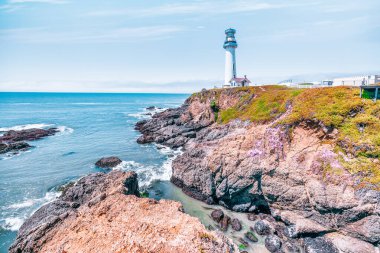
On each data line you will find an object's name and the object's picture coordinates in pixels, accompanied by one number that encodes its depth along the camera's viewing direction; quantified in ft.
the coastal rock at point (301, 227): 61.67
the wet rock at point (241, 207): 75.05
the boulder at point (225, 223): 65.88
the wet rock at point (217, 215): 69.21
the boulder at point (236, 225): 65.67
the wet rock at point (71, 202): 42.55
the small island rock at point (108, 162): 115.04
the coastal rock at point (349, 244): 54.39
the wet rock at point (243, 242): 59.47
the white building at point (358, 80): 100.94
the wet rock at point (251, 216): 70.28
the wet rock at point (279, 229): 63.33
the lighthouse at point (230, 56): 204.38
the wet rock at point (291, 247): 57.72
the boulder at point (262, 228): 63.62
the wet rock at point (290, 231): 62.43
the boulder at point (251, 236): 61.38
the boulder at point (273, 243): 57.57
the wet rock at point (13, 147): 138.31
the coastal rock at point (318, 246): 56.93
